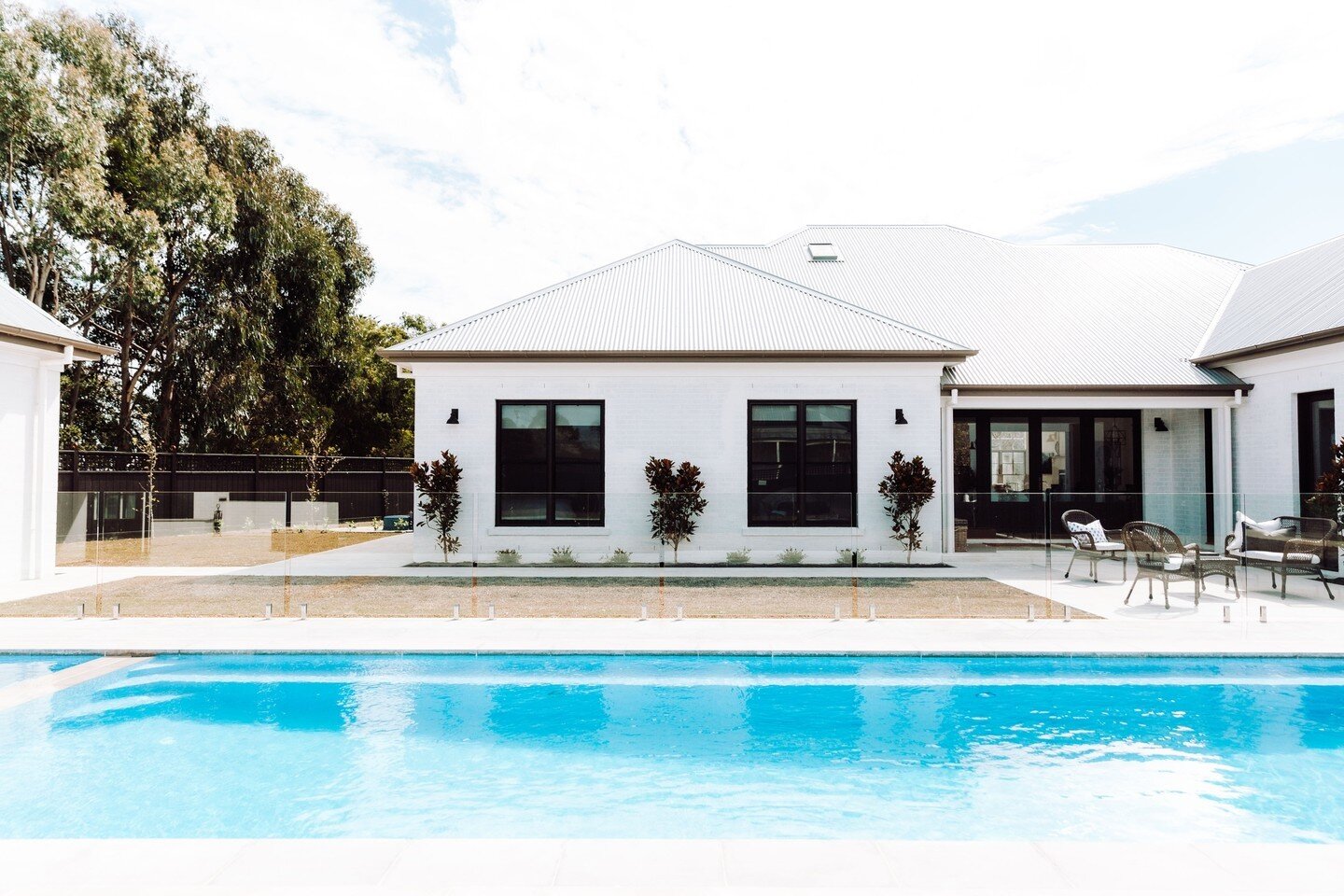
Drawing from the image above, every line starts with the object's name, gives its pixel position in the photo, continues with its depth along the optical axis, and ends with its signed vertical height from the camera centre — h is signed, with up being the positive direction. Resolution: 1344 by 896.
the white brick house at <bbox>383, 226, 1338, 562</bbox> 13.82 +1.33
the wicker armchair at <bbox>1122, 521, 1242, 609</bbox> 10.13 -1.07
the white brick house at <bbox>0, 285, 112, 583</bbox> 11.91 +0.54
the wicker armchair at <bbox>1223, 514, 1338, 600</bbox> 10.59 -0.95
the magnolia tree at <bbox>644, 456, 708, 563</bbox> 13.08 -0.46
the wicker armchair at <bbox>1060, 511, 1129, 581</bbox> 10.76 -0.86
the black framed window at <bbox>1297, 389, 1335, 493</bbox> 13.19 +0.67
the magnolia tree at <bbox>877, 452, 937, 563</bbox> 13.68 -0.31
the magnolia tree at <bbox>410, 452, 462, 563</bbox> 13.77 -0.32
